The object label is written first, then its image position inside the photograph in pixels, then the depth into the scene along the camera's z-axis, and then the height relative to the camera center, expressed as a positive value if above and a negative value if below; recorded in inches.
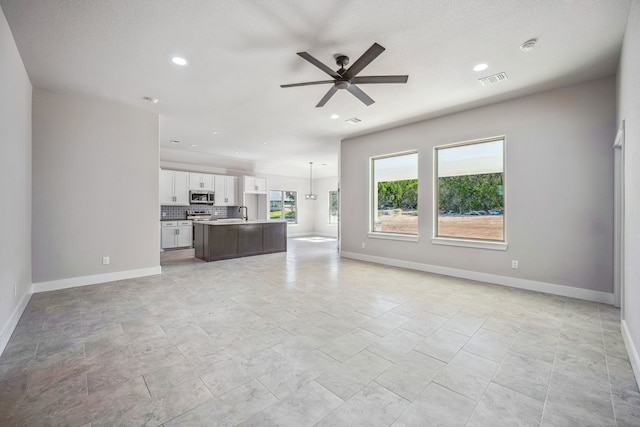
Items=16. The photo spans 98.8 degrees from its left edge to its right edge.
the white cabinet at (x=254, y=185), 379.7 +39.3
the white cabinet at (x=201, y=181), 335.0 +38.8
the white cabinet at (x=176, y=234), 311.7 -25.8
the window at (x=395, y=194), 224.8 +15.9
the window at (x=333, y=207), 467.8 +8.9
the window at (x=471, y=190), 179.8 +15.5
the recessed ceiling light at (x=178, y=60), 125.7 +70.6
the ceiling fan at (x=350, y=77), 105.7 +58.4
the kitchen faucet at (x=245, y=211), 368.2 +1.6
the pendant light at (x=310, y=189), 441.9 +40.6
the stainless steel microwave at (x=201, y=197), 335.8 +18.7
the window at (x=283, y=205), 445.1 +11.6
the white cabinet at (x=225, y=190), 359.6 +30.1
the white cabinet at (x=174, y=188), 311.4 +28.7
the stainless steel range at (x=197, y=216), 340.5 -4.8
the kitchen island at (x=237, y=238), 251.8 -26.0
